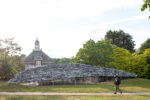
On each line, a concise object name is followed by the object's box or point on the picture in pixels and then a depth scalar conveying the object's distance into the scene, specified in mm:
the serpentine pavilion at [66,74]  36125
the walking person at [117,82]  21997
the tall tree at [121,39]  68375
